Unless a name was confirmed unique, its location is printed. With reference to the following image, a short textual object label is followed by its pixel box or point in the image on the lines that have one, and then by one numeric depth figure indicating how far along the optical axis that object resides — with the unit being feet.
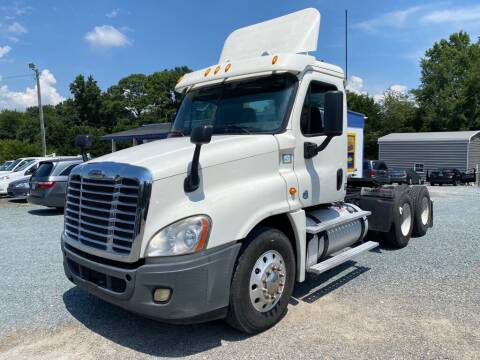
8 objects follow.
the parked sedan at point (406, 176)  92.07
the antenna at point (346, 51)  20.37
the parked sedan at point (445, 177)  97.04
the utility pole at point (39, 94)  102.00
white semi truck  10.95
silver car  40.57
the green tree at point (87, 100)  209.05
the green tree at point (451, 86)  155.33
